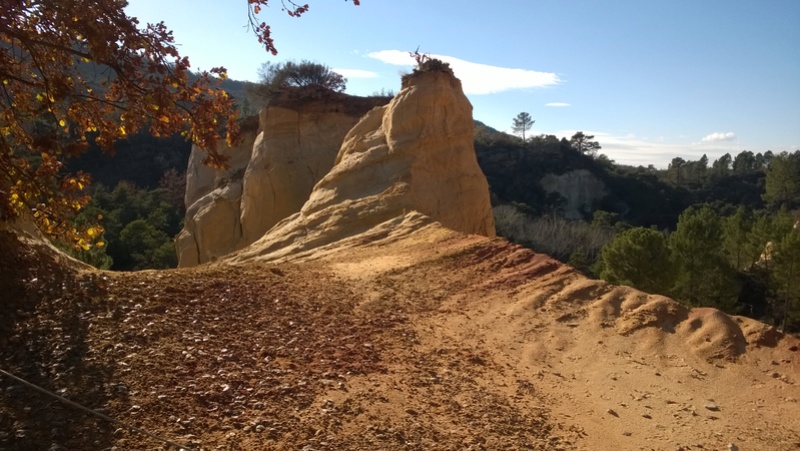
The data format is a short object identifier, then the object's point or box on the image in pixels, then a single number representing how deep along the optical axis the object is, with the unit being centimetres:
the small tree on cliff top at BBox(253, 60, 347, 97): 2558
